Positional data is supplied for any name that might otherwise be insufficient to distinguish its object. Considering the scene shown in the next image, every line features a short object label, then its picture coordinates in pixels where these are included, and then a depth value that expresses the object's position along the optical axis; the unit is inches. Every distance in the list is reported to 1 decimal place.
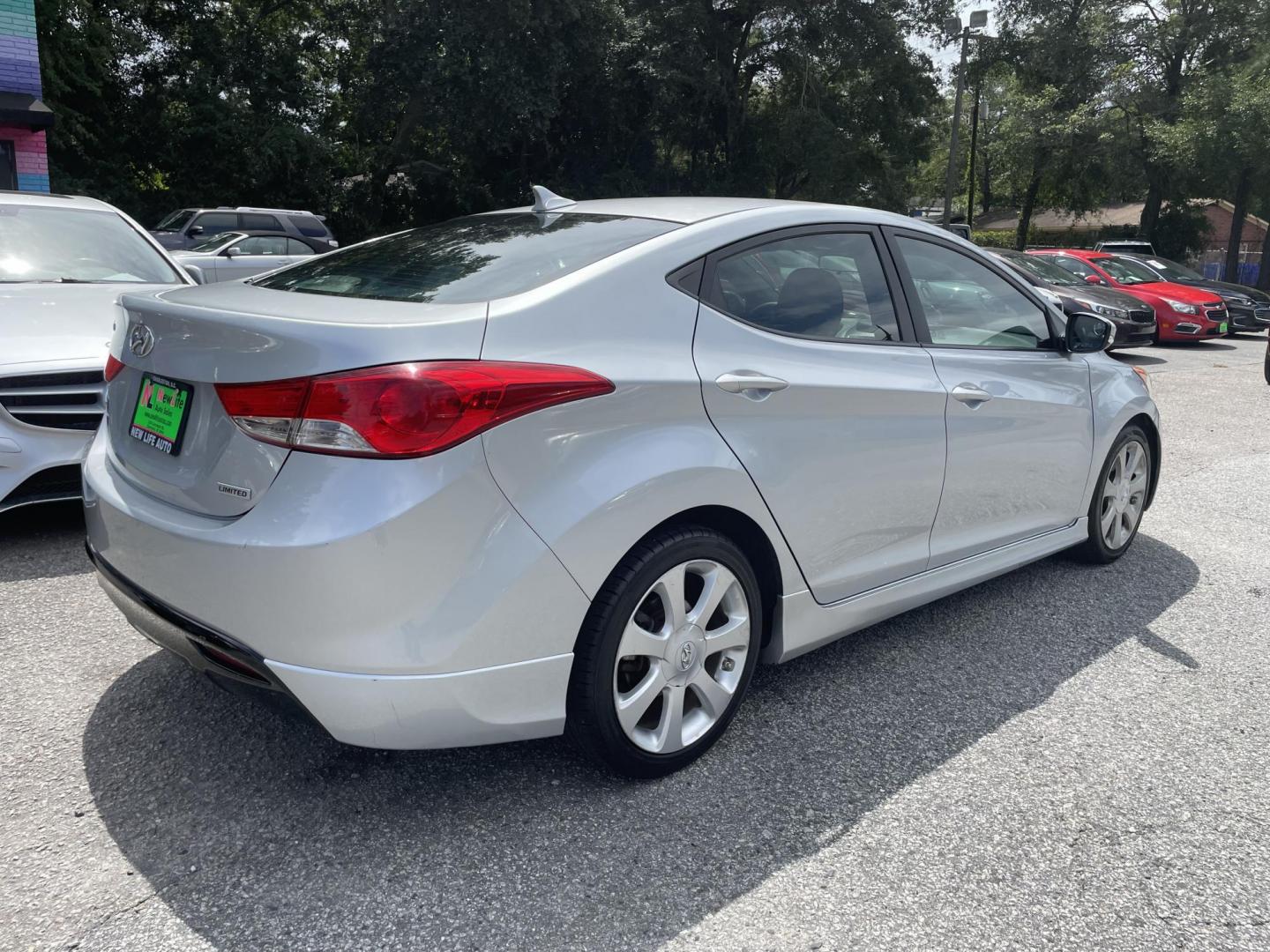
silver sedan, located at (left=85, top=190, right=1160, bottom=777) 90.3
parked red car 652.1
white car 170.2
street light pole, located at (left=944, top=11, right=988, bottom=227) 1080.2
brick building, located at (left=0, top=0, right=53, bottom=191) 703.1
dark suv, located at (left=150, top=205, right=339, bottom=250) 767.1
